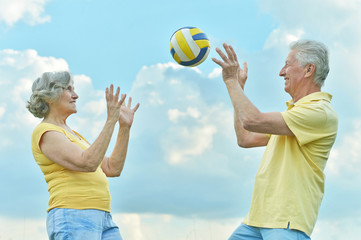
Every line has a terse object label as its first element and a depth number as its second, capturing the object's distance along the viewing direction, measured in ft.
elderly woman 14.51
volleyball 19.86
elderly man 13.82
